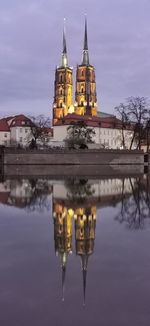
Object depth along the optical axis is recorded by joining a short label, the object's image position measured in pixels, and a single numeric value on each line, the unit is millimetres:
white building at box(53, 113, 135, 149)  117688
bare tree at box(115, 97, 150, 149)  86250
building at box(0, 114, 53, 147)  116250
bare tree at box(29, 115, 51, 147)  97869
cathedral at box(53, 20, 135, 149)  125750
